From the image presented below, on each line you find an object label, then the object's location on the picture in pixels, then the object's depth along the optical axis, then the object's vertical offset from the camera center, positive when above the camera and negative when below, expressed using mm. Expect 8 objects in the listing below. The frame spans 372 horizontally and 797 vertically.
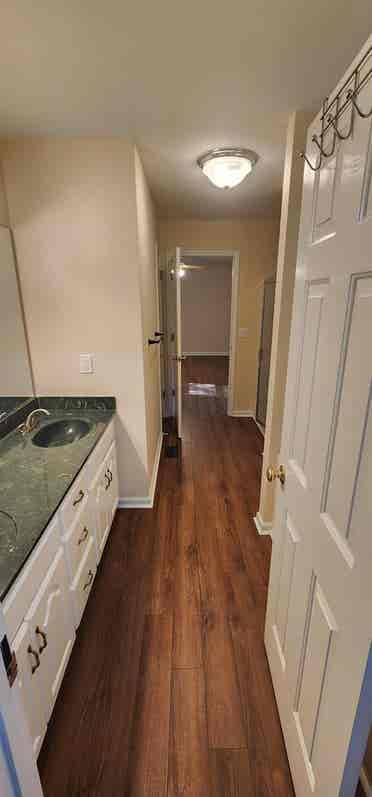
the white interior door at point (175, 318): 2803 -115
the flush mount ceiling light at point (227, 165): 1922 +788
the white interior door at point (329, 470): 686 -405
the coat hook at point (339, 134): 751 +384
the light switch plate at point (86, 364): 2186 -374
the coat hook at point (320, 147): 844 +399
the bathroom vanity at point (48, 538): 1018 -855
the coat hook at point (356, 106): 666 +399
